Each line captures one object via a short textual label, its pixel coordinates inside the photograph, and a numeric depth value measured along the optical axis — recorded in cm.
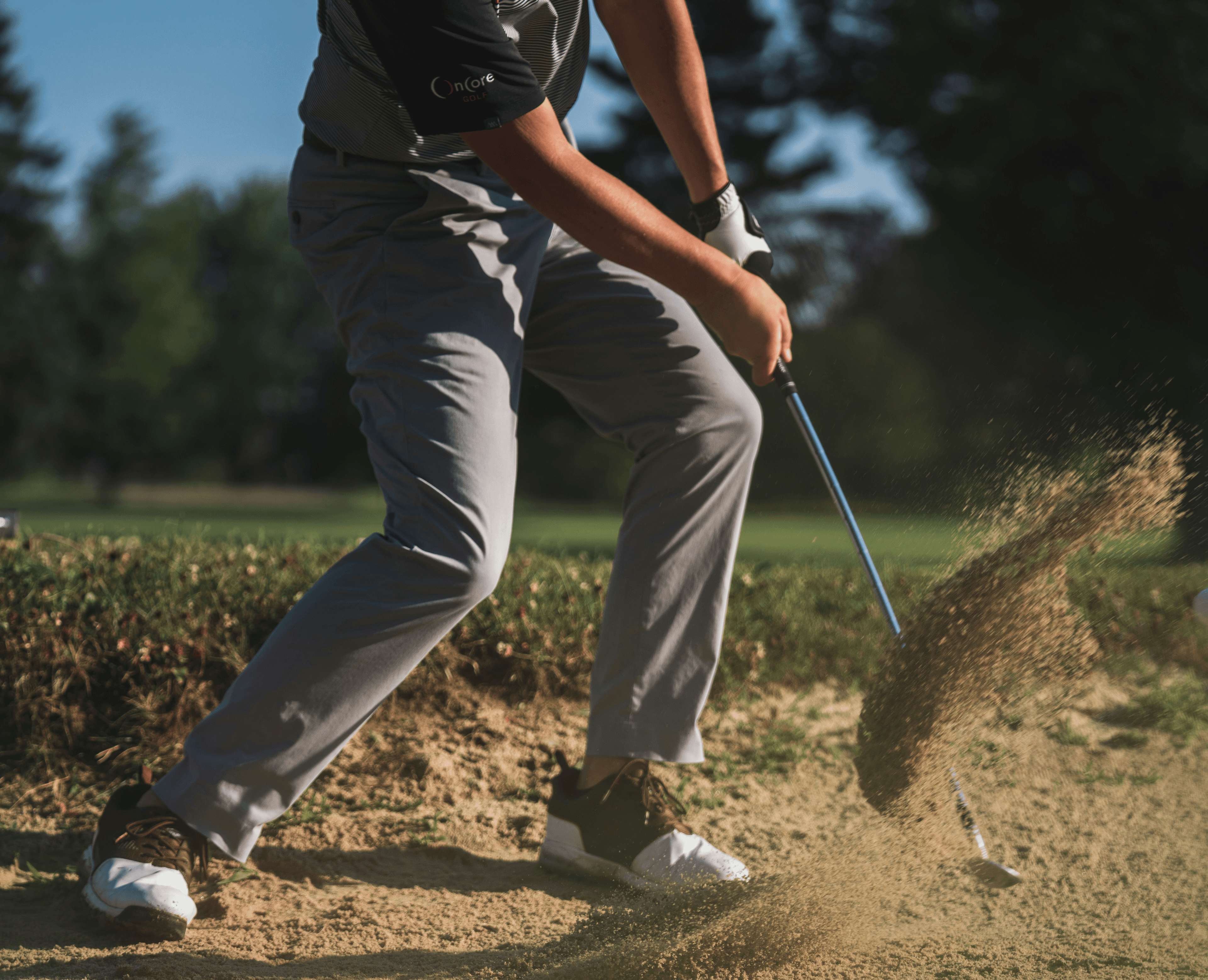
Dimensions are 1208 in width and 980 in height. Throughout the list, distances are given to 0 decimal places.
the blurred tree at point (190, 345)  3581
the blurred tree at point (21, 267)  3366
